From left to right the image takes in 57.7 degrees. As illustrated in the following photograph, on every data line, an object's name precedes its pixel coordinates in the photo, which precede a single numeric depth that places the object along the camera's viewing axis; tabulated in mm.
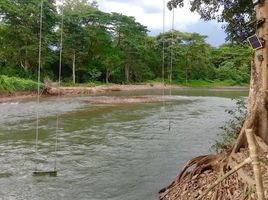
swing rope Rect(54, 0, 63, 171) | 6908
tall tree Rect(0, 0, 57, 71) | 25784
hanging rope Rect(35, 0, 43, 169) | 8153
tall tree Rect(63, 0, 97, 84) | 28754
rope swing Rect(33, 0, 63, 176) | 6360
